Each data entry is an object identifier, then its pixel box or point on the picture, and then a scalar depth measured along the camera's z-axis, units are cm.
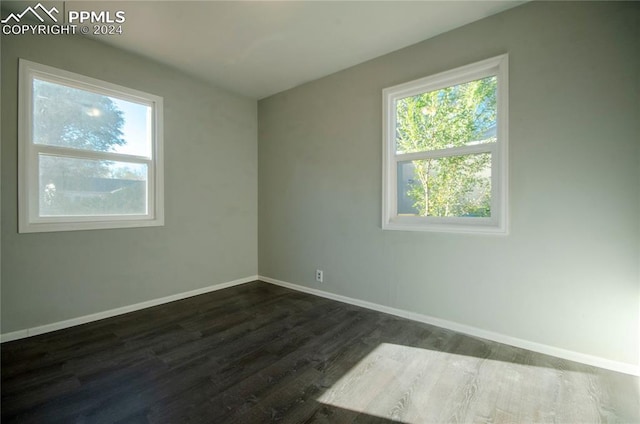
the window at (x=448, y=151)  236
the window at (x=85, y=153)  240
